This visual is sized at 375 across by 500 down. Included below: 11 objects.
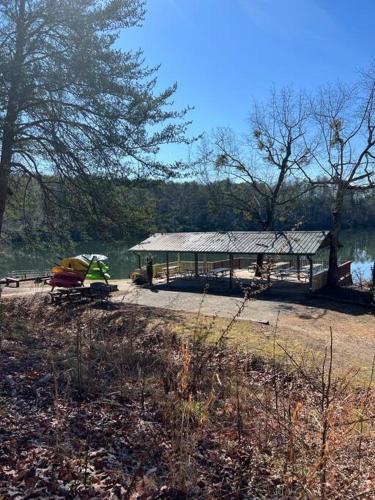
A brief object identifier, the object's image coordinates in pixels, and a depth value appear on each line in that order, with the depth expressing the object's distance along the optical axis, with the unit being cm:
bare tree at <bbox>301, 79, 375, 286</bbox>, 2009
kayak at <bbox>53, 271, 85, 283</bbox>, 1453
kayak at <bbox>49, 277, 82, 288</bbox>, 1425
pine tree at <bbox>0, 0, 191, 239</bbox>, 966
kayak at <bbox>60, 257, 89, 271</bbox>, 1731
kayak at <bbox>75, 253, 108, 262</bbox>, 1639
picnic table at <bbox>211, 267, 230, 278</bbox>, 2167
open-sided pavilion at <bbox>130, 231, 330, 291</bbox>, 1865
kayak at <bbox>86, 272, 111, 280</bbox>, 1800
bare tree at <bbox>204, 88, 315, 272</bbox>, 2320
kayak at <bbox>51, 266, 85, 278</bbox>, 1505
